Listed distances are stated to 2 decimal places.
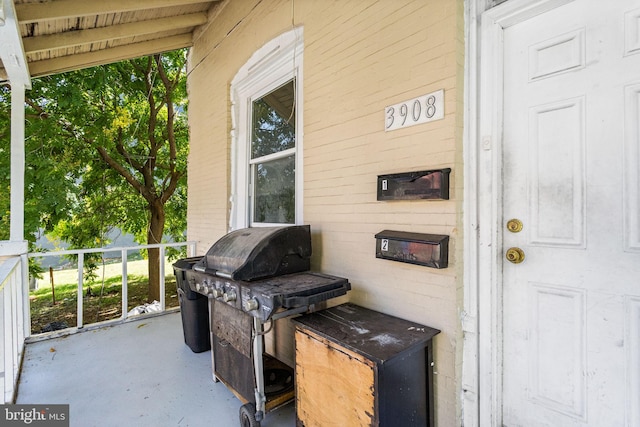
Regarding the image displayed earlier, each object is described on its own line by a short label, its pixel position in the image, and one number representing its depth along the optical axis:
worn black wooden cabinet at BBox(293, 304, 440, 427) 1.36
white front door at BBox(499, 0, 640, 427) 1.27
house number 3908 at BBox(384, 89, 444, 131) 1.67
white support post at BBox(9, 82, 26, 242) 2.95
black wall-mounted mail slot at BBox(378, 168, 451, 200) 1.61
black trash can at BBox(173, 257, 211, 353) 2.96
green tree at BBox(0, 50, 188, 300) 4.95
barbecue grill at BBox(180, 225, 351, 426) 1.80
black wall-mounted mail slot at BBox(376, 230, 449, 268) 1.59
